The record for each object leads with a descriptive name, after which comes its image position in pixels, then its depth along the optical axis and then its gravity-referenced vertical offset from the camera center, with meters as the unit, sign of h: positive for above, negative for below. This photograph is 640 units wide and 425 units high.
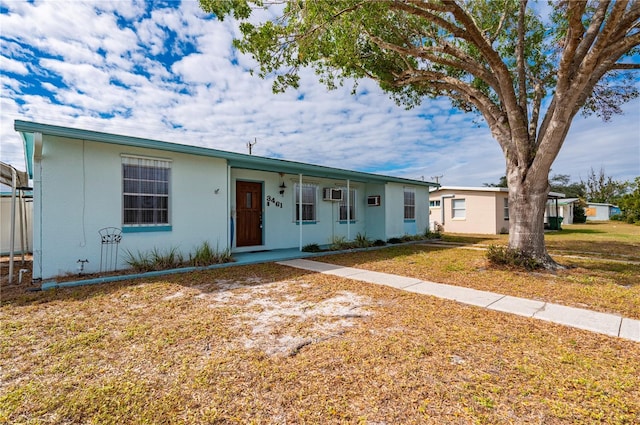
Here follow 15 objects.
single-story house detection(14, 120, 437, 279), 5.80 +0.42
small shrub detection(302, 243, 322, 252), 9.95 -1.17
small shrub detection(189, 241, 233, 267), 7.32 -1.08
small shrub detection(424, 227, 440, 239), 14.69 -1.08
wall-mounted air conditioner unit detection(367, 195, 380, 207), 12.80 +0.53
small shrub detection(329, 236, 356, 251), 10.50 -1.12
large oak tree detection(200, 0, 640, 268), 5.92 +3.94
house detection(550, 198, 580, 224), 29.59 +0.12
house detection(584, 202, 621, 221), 37.59 +0.01
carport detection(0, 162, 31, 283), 5.65 +0.72
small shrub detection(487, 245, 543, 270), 6.99 -1.11
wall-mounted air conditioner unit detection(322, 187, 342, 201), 11.44 +0.74
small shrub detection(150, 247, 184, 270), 6.80 -1.05
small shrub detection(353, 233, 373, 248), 11.21 -1.11
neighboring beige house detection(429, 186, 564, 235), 17.84 +0.21
